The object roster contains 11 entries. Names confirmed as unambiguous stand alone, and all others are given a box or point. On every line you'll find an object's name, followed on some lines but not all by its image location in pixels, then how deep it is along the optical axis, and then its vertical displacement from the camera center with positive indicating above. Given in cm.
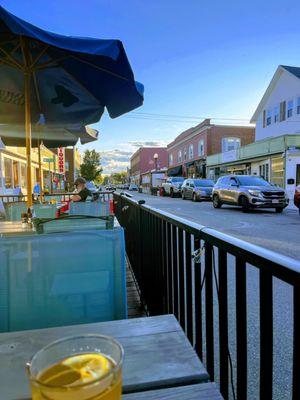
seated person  732 -18
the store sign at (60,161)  3521 +254
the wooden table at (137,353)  112 -70
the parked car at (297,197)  1212 -70
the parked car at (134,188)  6128 -111
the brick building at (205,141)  3662 +474
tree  5006 +290
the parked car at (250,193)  1373 -62
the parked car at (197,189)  2203 -58
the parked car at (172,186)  2931 -43
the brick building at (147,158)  8006 +628
